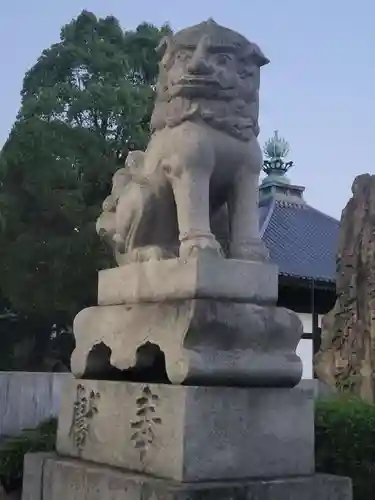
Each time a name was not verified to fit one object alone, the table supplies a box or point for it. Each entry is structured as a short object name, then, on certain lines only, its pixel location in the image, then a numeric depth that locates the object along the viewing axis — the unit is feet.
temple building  52.54
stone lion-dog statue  10.28
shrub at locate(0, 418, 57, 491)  15.90
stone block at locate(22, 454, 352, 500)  8.49
